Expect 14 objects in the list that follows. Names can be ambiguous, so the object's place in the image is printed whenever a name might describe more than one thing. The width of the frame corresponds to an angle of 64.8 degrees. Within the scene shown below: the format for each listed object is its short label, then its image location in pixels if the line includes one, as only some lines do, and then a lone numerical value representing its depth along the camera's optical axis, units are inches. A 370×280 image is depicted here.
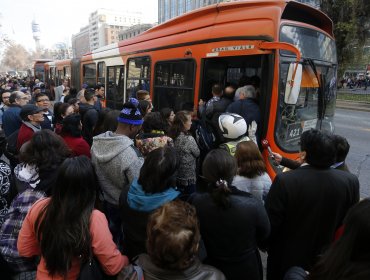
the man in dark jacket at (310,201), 80.5
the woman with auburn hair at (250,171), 105.7
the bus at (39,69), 943.7
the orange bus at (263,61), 158.1
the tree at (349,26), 635.2
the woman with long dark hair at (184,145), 141.7
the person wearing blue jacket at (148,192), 79.0
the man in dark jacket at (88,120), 185.9
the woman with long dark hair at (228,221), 73.7
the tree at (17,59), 3375.5
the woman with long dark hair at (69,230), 64.1
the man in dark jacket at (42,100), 199.3
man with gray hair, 164.4
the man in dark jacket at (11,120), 183.8
